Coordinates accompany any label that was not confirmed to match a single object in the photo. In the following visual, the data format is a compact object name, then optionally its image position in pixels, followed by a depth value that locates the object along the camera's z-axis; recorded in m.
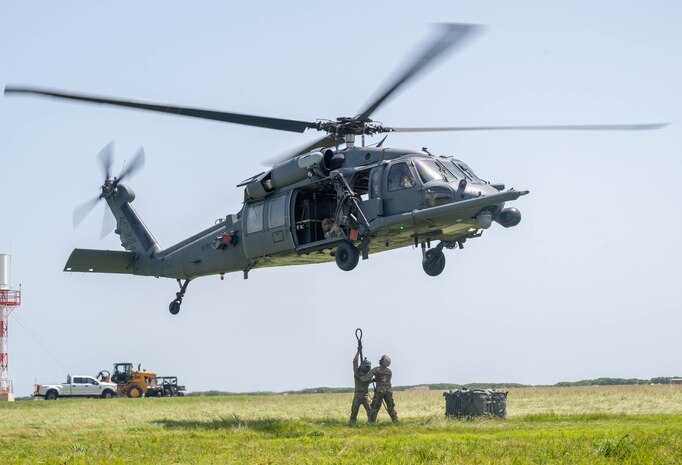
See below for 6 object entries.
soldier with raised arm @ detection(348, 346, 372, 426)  20.83
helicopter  21.34
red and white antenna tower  52.56
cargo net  21.03
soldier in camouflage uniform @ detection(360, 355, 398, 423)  20.62
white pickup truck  48.97
